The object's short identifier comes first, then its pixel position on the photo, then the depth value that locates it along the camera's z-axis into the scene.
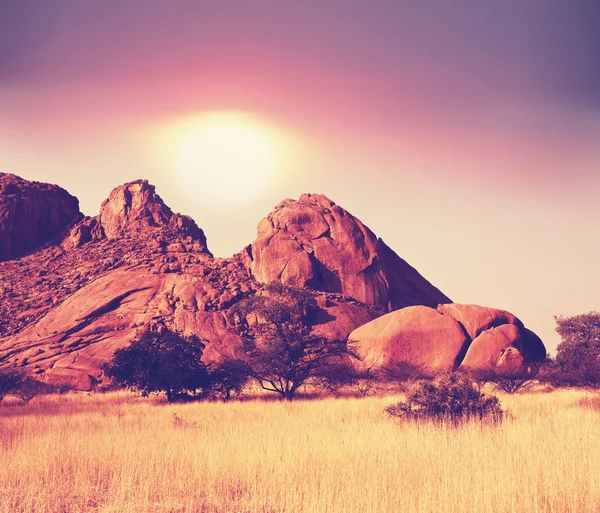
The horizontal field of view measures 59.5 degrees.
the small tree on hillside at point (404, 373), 40.00
